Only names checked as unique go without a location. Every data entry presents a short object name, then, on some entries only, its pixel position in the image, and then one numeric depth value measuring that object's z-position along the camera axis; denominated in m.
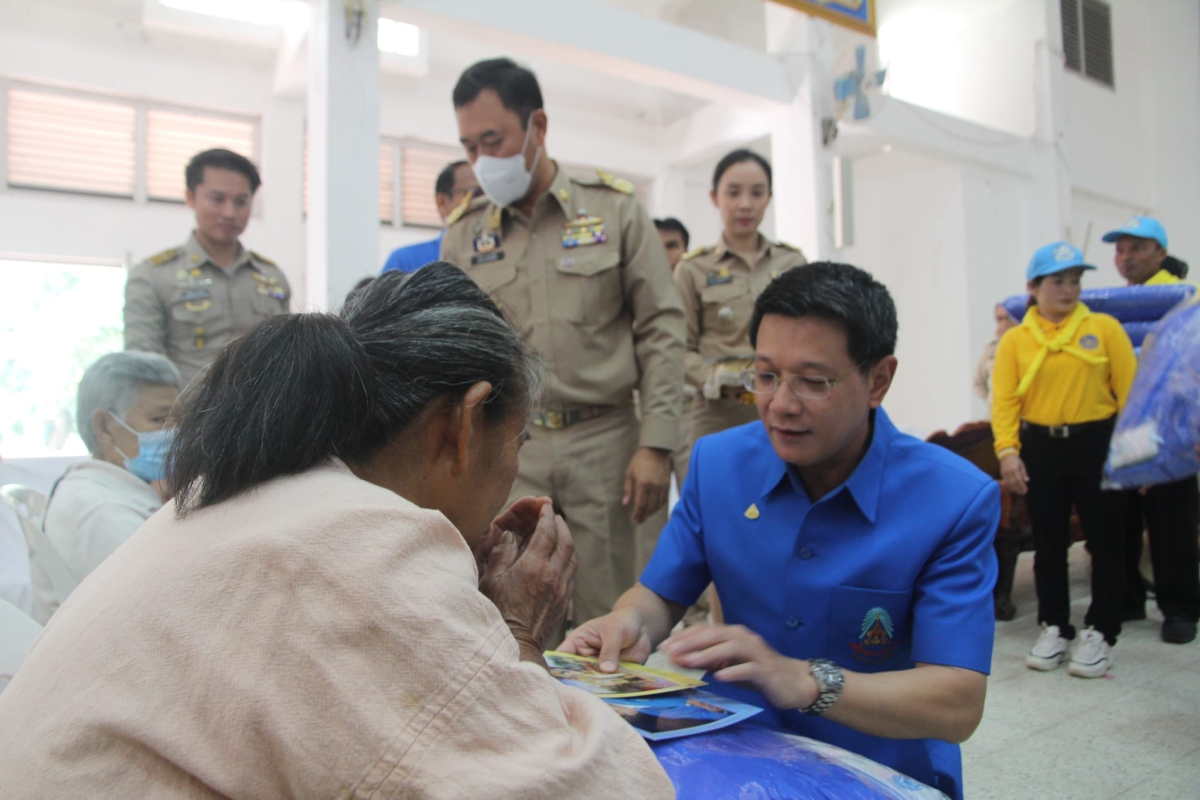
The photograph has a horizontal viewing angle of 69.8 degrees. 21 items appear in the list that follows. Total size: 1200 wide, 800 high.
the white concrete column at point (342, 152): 4.46
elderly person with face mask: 1.85
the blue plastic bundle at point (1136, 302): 3.63
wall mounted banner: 5.15
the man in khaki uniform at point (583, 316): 2.41
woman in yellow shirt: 3.20
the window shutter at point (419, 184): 7.98
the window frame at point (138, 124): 6.14
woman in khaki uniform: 3.71
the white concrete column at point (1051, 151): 8.66
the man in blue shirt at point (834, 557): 1.14
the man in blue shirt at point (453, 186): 3.39
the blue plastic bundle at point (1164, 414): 2.24
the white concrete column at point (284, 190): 6.89
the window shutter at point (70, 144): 6.22
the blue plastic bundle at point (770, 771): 0.93
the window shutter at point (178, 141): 6.77
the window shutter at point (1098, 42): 9.38
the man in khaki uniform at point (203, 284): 3.42
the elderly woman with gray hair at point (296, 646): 0.62
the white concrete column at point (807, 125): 6.71
